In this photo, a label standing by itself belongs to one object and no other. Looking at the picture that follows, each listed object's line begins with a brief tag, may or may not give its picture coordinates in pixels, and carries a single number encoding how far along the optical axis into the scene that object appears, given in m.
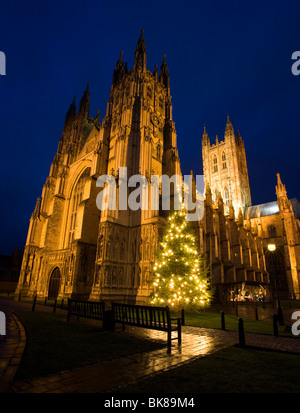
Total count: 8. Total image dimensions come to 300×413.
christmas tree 15.56
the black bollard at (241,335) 6.38
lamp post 11.29
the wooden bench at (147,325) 6.32
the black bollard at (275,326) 8.09
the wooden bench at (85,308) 8.65
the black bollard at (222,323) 9.35
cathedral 20.61
